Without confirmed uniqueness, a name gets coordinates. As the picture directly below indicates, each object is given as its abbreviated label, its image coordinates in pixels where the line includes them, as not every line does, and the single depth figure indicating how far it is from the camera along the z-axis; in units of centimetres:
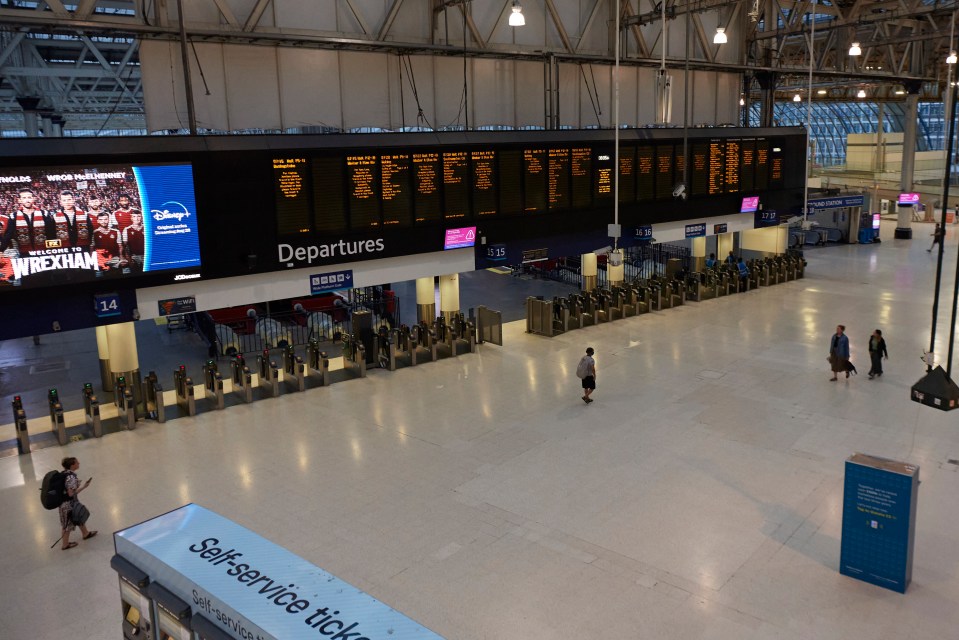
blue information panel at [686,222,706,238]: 2124
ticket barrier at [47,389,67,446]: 1162
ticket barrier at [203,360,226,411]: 1327
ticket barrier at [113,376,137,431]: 1230
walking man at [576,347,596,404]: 1282
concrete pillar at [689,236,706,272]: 2511
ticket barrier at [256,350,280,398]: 1396
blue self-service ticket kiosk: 409
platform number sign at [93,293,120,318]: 1201
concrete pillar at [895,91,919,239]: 3165
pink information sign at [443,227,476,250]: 1598
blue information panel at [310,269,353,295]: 1429
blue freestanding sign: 714
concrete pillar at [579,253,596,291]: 2186
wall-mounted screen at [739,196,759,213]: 2244
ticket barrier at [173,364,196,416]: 1286
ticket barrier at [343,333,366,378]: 1507
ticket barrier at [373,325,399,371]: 1554
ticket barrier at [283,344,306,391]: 1420
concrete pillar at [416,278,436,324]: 1788
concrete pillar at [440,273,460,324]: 1800
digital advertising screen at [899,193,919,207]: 3119
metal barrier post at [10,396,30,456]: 1127
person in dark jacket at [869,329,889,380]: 1388
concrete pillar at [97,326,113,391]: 1442
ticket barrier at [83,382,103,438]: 1196
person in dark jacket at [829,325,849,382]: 1354
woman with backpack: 839
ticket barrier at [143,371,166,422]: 1266
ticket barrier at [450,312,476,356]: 1681
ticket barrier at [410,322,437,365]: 1619
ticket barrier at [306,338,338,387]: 1457
